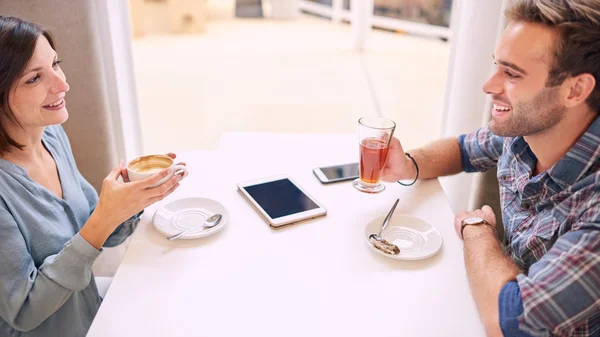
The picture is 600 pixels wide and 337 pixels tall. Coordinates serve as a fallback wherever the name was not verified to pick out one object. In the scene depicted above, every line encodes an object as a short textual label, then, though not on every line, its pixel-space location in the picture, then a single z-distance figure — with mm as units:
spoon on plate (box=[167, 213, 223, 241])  1170
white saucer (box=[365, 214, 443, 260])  1109
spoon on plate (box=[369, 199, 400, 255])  1104
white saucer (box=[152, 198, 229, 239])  1159
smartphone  1420
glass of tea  1315
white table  923
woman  1049
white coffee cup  1157
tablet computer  1222
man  880
